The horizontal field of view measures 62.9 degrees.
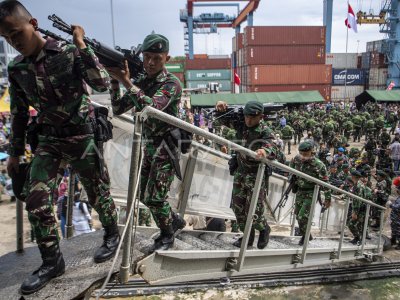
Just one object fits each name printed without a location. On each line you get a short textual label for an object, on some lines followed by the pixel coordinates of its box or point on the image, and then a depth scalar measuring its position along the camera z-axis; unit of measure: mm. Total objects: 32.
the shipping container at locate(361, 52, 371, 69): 46678
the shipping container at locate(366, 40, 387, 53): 39812
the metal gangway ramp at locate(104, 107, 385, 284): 2160
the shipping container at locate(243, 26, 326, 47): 38531
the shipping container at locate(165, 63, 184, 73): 64562
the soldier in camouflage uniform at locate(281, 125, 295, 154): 16141
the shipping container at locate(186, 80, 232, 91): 62500
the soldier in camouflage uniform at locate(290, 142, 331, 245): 4902
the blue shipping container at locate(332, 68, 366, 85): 46500
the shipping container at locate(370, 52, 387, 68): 42719
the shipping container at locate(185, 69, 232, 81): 62688
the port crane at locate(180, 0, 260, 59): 55156
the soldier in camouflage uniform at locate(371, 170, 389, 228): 7602
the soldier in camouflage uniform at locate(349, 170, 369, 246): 6578
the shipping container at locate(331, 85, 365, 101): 46094
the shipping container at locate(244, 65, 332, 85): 38094
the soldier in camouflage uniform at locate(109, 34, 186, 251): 2422
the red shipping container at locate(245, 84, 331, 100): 38225
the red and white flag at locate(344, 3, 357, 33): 31953
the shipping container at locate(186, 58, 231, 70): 62838
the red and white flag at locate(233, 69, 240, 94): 23688
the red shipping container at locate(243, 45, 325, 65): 38344
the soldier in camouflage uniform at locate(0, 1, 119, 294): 2066
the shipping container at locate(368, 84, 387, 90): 42459
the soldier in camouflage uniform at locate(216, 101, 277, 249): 3152
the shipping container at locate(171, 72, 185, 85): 63672
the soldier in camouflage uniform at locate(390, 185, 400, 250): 7120
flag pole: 45406
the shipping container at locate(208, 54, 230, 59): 77388
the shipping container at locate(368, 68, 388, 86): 42438
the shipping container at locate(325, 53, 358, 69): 48781
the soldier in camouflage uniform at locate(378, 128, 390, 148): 14078
